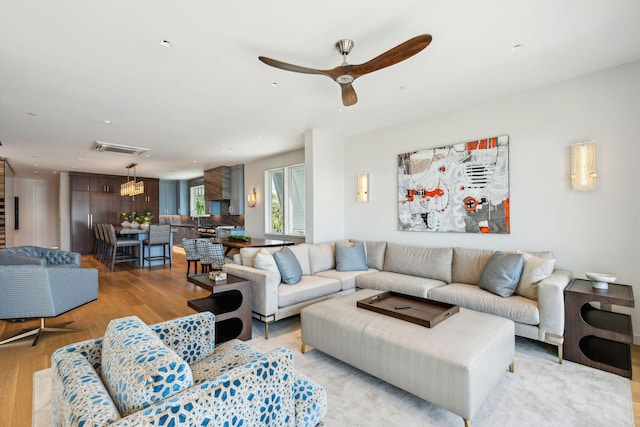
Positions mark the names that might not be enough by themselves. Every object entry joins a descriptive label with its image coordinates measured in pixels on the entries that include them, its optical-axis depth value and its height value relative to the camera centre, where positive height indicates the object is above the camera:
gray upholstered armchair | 2.84 -0.75
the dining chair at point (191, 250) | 5.91 -0.72
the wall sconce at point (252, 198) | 7.71 +0.36
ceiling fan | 2.04 +1.13
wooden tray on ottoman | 2.33 -0.84
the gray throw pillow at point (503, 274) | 3.05 -0.67
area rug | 1.91 -1.33
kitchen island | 7.02 -0.65
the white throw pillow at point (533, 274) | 2.95 -0.64
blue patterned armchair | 0.94 -0.61
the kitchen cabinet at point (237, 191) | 8.38 +0.62
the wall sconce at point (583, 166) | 3.07 +0.45
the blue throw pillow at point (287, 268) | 3.62 -0.67
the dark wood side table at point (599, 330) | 2.46 -1.01
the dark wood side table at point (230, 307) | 2.98 -0.97
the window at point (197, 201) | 11.41 +0.48
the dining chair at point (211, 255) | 5.25 -0.73
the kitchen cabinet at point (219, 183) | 8.70 +0.87
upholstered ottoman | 1.84 -0.97
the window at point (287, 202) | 6.65 +0.23
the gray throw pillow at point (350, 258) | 4.38 -0.68
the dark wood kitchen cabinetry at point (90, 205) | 9.41 +0.30
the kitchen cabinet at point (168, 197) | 11.74 +0.64
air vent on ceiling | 5.74 +1.32
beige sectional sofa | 2.73 -0.86
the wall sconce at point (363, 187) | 5.20 +0.42
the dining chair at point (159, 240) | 7.04 -0.63
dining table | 4.99 -0.53
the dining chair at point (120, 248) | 6.92 -0.88
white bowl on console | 2.65 -0.62
